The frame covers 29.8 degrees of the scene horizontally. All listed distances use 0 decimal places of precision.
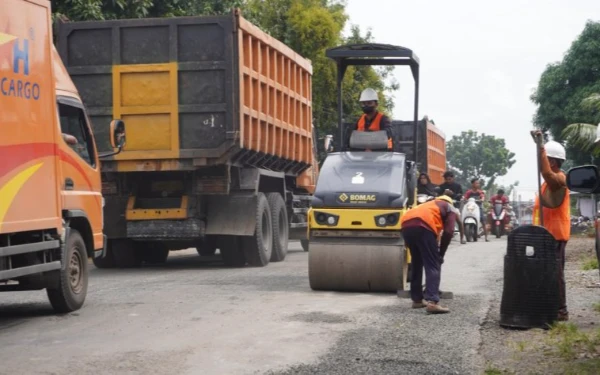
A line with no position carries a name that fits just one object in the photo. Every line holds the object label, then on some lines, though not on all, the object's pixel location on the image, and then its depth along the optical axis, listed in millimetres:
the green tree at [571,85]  45406
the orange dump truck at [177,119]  16031
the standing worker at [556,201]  10500
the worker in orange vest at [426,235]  11156
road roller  12594
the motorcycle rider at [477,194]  27364
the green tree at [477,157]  109688
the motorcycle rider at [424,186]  17906
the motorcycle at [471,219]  26188
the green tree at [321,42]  35812
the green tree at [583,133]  27656
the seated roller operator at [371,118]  14156
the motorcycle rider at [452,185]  21781
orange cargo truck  9766
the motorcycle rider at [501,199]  29094
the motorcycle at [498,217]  29061
